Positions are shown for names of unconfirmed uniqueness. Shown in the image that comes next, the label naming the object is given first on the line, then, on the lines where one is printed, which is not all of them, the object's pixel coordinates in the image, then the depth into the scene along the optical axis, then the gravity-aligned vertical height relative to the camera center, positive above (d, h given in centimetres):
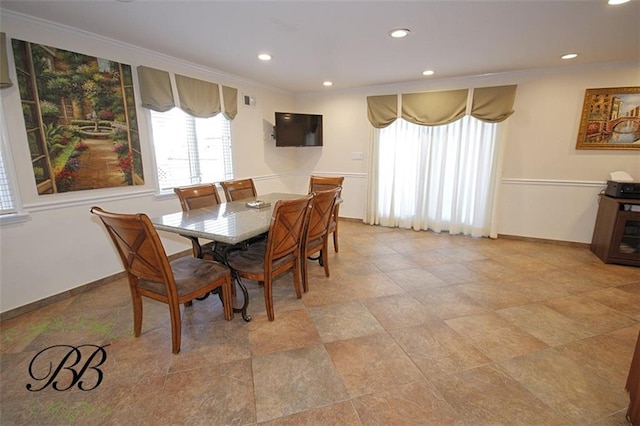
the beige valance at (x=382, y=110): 454 +82
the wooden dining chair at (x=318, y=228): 249 -61
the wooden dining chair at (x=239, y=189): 329 -34
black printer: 309 -30
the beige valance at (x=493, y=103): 381 +79
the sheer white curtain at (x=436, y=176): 418 -23
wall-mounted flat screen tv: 473 +54
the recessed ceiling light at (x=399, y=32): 243 +111
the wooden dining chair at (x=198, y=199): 251 -38
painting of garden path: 228 +37
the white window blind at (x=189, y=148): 329 +16
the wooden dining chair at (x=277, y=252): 204 -71
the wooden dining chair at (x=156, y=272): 164 -76
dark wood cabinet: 312 -78
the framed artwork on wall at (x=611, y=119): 337 +51
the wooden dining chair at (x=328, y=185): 347 -31
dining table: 192 -46
